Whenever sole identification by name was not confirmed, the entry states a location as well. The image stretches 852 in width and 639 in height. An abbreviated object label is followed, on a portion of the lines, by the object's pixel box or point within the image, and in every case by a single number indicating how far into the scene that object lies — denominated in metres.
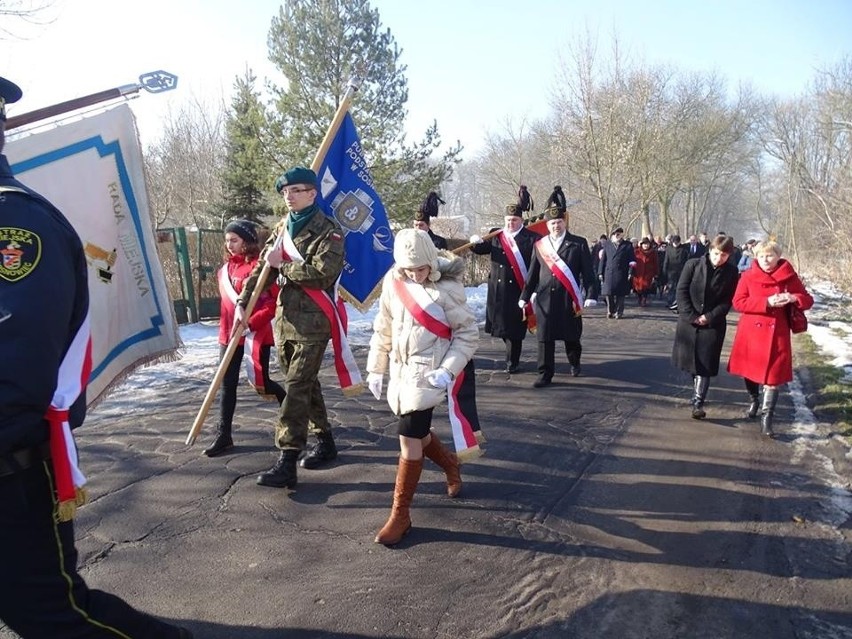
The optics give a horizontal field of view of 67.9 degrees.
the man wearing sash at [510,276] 8.48
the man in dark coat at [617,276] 14.58
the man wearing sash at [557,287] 7.98
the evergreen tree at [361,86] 16.91
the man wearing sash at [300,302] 4.32
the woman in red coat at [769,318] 5.95
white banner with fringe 3.07
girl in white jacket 3.72
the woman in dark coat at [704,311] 6.42
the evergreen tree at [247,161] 16.48
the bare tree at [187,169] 25.75
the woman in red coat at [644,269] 17.33
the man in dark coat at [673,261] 18.55
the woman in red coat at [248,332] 5.12
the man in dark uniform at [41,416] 1.74
